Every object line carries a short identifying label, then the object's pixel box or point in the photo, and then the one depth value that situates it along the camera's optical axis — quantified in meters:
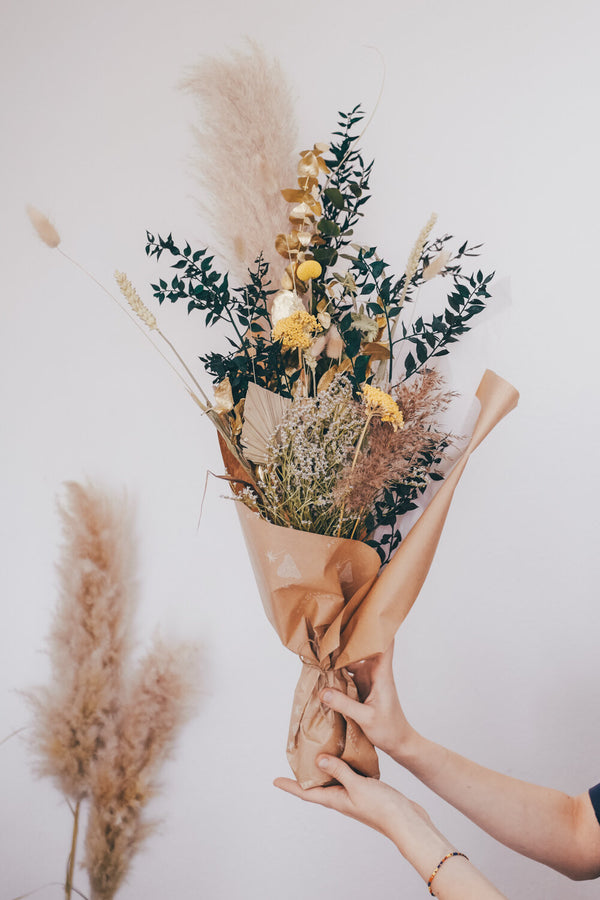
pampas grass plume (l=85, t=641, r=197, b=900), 1.15
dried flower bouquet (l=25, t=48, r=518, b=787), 0.84
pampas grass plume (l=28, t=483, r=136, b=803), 1.16
